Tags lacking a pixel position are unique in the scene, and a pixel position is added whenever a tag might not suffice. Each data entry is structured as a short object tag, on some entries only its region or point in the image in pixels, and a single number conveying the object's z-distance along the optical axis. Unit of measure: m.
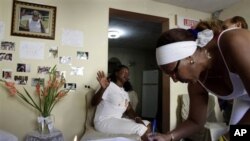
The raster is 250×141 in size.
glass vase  1.64
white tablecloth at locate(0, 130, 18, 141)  1.22
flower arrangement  1.68
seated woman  1.67
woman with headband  0.49
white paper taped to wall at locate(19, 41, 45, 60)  1.76
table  1.52
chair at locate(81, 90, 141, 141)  1.58
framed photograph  1.75
